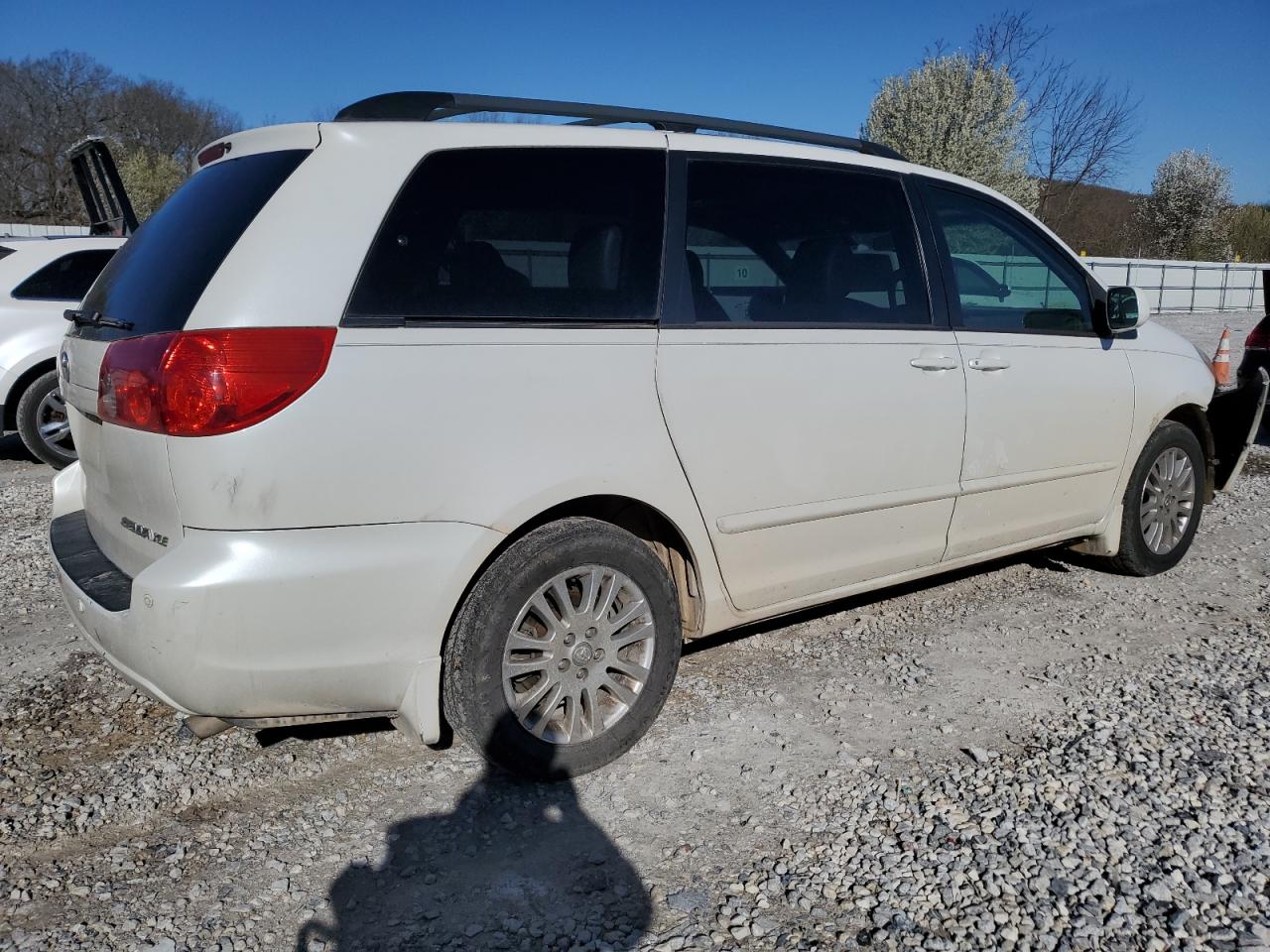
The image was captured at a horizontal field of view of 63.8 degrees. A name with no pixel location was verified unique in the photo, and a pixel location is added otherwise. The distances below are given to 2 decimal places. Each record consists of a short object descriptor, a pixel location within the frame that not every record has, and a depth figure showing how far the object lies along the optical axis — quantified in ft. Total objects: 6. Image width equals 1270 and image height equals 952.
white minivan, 8.14
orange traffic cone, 38.05
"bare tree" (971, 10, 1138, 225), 113.53
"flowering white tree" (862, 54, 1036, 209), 108.27
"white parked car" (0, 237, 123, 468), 24.98
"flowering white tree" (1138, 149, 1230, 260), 148.56
